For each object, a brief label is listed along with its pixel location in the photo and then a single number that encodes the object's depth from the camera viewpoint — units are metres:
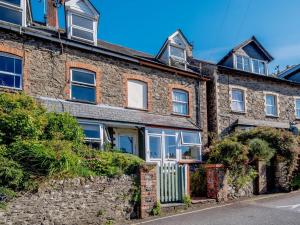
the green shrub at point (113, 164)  7.28
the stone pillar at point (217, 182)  9.52
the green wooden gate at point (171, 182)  8.36
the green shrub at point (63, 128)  8.30
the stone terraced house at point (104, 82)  10.46
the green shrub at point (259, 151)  11.03
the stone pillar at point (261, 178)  10.71
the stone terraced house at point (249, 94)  15.72
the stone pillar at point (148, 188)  7.66
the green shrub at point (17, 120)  7.33
